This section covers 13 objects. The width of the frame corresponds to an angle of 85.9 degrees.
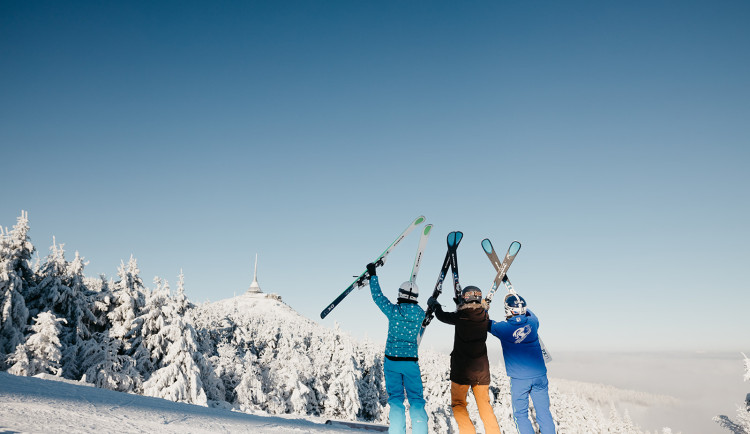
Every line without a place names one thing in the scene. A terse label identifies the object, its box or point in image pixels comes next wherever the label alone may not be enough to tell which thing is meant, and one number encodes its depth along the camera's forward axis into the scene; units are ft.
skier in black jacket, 22.79
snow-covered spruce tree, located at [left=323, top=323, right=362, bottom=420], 146.72
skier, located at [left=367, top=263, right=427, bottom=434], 21.95
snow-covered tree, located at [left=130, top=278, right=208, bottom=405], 82.69
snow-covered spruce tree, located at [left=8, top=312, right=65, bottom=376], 67.62
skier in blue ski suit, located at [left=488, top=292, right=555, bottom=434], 22.76
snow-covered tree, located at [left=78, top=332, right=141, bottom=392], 77.41
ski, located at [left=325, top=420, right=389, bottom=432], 29.14
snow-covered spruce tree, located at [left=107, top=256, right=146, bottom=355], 88.89
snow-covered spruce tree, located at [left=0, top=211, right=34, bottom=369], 74.79
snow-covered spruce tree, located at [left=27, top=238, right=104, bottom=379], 83.76
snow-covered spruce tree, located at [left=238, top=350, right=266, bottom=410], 120.37
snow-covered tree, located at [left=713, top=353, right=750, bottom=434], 91.02
